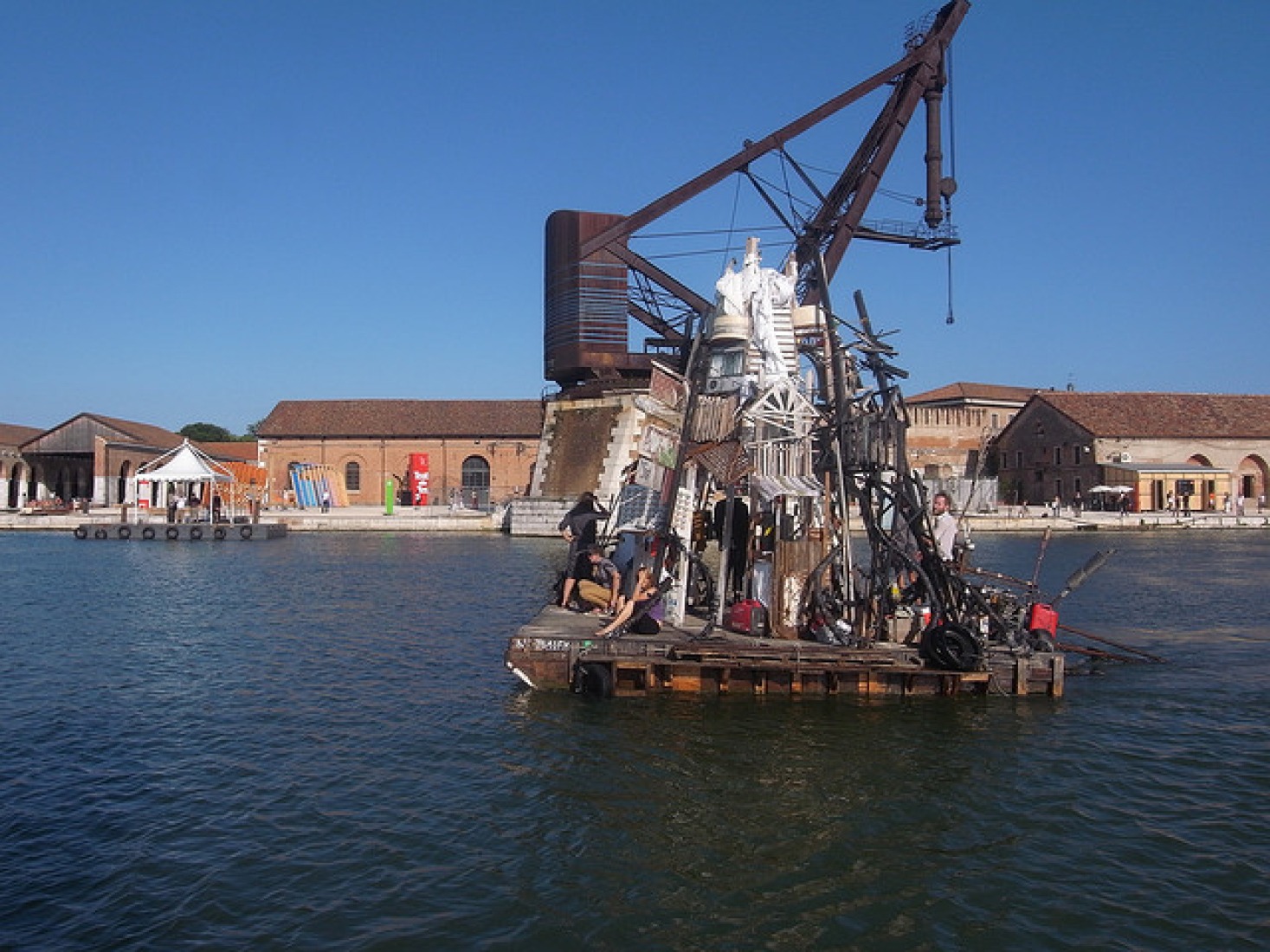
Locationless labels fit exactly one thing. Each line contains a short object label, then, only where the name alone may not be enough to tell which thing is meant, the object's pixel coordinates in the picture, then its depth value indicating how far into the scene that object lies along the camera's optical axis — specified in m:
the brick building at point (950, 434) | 73.19
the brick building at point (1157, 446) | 60.09
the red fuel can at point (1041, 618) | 14.07
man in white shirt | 15.09
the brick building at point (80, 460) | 64.38
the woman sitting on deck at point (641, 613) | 13.38
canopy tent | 45.47
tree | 115.19
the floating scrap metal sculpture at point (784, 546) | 12.68
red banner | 64.94
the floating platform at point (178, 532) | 43.97
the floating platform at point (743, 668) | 12.45
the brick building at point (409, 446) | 71.56
